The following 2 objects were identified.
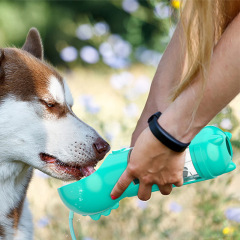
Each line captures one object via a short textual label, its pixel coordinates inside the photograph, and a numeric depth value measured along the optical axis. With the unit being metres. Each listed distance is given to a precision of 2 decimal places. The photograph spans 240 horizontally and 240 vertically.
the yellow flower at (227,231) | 2.80
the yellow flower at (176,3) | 3.05
